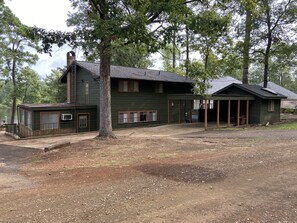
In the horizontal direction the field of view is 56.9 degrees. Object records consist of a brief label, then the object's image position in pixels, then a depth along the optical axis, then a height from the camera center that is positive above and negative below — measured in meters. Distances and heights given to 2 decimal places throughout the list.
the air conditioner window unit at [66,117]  20.39 -1.01
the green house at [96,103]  20.00 +0.12
